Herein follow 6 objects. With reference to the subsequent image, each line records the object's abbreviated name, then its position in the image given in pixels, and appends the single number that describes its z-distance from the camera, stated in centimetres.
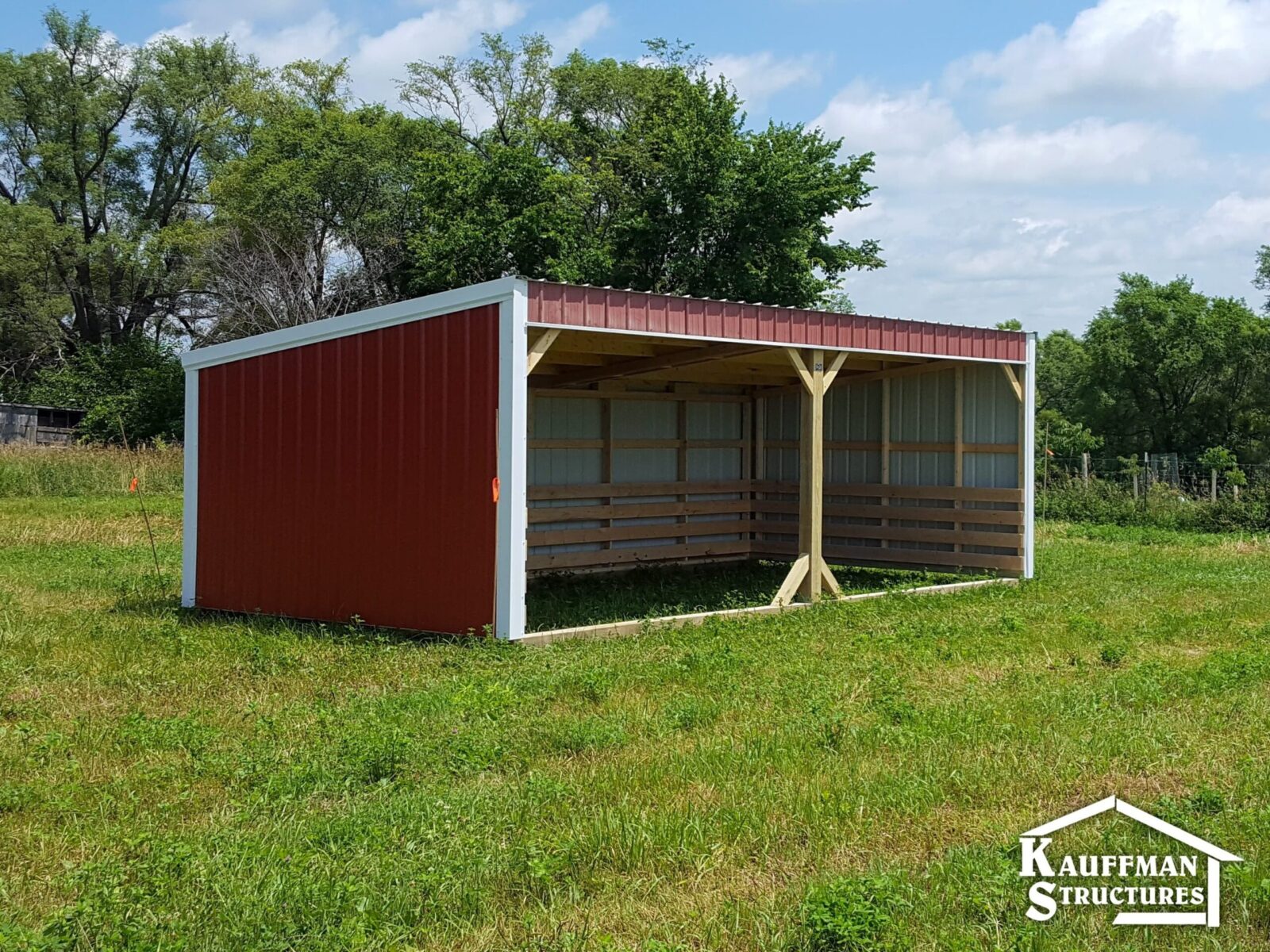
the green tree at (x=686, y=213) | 2827
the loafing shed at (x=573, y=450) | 926
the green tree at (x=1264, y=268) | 3634
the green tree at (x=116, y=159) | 3750
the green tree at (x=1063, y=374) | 3809
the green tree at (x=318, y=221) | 3216
